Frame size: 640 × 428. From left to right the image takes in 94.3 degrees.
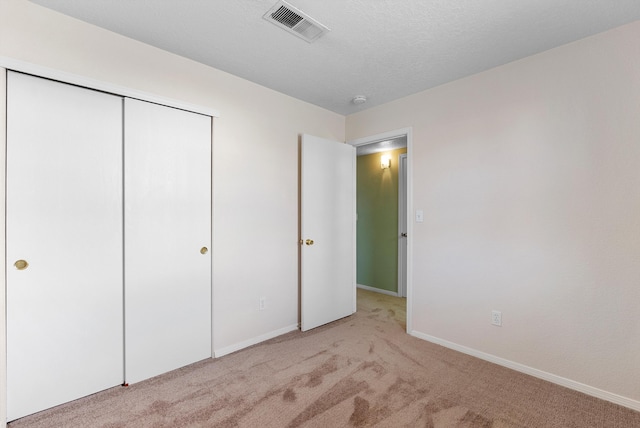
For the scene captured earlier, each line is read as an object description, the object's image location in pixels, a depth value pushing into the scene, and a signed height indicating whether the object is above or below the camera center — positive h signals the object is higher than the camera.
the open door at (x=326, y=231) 3.18 -0.22
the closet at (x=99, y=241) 1.78 -0.21
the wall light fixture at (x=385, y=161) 4.71 +0.81
